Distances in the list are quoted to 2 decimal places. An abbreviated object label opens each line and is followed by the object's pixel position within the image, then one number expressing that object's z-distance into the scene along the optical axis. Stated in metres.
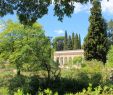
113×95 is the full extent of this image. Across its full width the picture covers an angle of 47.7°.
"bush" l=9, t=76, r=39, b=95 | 7.40
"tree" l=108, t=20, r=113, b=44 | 31.85
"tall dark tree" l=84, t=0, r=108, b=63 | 18.84
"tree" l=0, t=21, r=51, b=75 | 8.58
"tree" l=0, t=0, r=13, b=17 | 5.36
